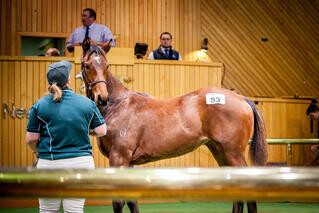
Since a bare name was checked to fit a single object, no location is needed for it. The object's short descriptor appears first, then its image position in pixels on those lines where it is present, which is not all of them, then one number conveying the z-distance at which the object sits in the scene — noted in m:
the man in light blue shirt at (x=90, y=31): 17.09
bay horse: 11.24
